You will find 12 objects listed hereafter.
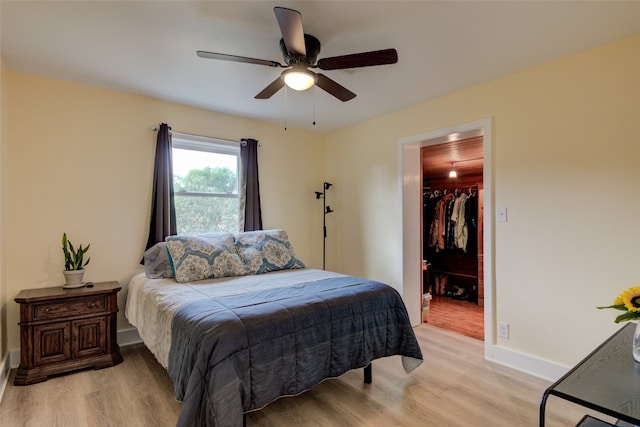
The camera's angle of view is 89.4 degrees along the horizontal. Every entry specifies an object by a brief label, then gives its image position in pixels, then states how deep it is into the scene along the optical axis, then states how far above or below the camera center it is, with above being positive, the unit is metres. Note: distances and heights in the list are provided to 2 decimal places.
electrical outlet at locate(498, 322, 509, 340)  2.79 -1.03
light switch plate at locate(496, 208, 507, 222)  2.80 -0.03
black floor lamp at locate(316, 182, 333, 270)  4.65 -0.11
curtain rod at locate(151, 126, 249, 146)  3.33 +0.88
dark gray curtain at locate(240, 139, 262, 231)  3.89 +0.30
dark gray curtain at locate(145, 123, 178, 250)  3.27 +0.22
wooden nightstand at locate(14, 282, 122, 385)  2.44 -0.91
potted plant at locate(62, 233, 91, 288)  2.72 -0.41
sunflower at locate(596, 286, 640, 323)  1.28 -0.38
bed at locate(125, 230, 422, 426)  1.59 -0.67
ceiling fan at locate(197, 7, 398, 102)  1.79 +0.95
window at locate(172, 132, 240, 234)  3.58 +0.36
